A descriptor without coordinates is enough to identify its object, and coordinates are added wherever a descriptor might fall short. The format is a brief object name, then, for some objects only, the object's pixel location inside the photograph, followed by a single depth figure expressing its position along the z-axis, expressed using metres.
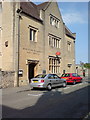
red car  12.56
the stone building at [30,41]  10.89
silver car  8.94
